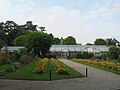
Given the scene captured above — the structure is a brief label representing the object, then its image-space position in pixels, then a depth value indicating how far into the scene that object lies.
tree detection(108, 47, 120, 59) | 21.31
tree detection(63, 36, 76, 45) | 49.23
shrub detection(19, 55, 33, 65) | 15.43
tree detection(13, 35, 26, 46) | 39.15
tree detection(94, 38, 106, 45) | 48.74
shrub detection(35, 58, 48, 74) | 9.55
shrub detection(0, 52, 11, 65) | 14.67
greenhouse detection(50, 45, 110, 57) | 35.39
